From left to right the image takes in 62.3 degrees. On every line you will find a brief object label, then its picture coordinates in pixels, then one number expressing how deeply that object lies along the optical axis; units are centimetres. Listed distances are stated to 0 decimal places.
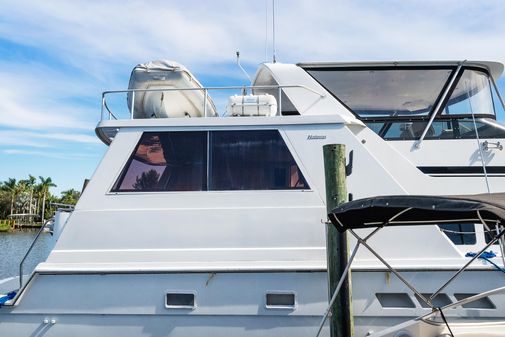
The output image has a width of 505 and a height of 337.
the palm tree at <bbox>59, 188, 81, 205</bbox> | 5181
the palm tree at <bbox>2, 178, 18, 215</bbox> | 5506
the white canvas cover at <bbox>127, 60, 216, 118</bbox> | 471
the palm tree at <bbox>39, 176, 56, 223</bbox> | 5695
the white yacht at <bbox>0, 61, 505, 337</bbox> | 387
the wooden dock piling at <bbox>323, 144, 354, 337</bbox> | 366
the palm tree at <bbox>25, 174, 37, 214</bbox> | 5612
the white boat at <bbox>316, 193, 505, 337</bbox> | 239
